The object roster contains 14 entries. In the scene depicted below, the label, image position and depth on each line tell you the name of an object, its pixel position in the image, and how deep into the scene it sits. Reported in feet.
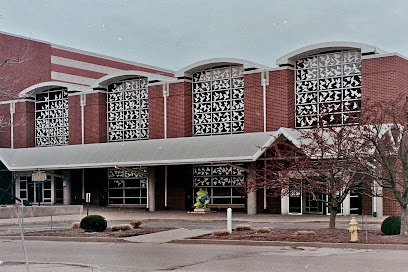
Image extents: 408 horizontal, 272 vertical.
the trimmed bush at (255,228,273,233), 76.74
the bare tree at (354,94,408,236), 69.00
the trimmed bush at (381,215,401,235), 69.67
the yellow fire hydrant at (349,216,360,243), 64.23
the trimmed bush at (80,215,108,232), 85.35
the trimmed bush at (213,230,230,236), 75.62
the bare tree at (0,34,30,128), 179.75
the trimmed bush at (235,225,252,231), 81.21
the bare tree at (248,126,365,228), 75.87
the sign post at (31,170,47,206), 101.53
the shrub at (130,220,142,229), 89.11
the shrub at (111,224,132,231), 85.76
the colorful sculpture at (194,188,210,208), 134.41
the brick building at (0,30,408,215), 120.26
